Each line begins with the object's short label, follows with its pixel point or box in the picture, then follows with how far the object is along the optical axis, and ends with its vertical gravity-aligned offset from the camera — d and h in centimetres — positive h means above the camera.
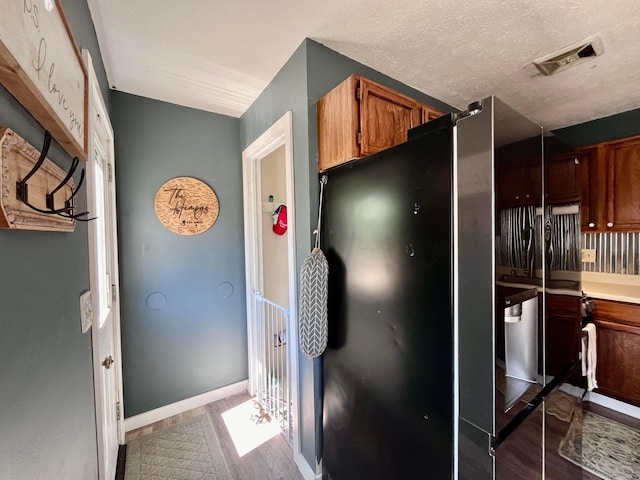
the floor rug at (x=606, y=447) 137 -160
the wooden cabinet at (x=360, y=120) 127 +63
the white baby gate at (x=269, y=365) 207 -115
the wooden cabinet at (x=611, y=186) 224 +41
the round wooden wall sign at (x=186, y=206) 209 +29
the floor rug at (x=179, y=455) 161 -149
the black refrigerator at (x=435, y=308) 77 -27
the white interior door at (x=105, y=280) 107 -22
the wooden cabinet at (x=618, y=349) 207 -101
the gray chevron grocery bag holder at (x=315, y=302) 135 -35
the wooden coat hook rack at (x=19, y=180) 44 +12
